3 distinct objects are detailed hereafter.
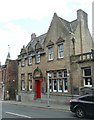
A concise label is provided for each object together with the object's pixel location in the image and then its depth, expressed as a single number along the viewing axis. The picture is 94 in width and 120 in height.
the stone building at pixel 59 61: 10.54
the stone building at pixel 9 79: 16.93
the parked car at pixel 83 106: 6.61
